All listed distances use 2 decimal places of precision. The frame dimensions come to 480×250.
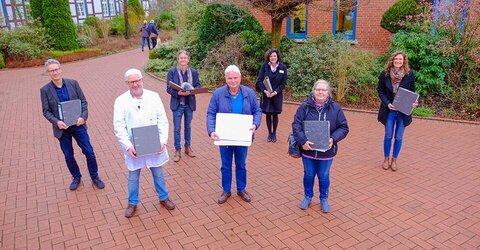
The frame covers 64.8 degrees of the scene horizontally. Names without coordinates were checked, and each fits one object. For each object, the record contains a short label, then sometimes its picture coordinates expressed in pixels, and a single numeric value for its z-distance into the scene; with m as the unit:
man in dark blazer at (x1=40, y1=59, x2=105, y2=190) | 4.80
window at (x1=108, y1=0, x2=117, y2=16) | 37.42
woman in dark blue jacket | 4.21
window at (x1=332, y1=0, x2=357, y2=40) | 13.78
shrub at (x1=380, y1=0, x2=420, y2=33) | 11.20
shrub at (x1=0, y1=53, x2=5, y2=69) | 16.84
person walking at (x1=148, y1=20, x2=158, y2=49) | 22.40
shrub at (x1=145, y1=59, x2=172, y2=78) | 14.70
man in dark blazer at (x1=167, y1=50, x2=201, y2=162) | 5.82
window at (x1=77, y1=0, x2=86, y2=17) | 33.47
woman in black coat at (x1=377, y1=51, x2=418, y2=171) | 5.41
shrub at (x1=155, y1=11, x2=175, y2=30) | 33.06
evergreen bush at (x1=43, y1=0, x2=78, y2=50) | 19.55
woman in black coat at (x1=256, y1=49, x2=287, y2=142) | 6.66
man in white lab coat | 4.14
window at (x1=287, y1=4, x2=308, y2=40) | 14.87
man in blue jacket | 4.38
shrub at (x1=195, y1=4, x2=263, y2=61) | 12.74
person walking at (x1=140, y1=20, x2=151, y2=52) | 22.65
